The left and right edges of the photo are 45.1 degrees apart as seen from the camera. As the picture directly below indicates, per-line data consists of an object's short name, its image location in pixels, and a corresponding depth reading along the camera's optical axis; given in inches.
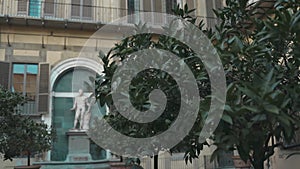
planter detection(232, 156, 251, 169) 411.5
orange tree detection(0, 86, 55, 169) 264.7
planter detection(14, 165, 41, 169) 375.2
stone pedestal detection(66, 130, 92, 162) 488.7
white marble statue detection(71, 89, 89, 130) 506.3
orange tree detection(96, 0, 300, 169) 104.9
